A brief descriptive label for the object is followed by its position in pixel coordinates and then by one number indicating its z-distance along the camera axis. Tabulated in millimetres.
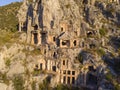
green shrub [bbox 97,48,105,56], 78562
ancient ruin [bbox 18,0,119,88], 77625
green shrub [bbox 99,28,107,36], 85600
